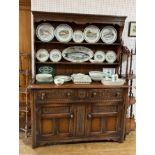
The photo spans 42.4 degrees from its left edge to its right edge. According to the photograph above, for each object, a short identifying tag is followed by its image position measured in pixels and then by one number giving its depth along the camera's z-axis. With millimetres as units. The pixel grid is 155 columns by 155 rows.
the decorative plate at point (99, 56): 3039
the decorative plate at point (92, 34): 2953
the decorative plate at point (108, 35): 2977
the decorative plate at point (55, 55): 2930
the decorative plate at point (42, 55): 2901
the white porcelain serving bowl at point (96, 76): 2932
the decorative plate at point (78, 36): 2928
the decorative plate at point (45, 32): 2824
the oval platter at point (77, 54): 2957
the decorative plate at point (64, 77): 2792
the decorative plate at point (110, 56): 3053
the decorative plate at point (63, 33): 2869
